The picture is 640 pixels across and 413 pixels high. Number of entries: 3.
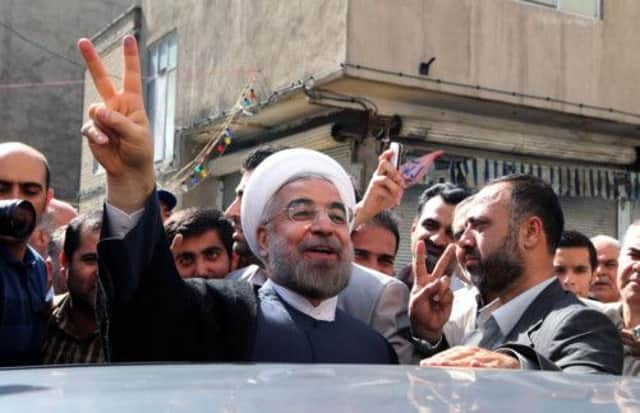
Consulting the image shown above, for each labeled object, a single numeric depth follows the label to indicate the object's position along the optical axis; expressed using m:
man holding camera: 2.56
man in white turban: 2.88
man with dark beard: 2.55
